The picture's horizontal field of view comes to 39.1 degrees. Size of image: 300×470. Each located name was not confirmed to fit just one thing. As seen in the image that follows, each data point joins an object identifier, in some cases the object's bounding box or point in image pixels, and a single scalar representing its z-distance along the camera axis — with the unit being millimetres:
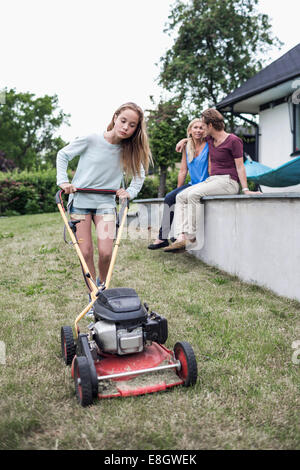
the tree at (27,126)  39656
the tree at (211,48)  18062
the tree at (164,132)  13250
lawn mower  2201
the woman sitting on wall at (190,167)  5461
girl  3355
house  8422
